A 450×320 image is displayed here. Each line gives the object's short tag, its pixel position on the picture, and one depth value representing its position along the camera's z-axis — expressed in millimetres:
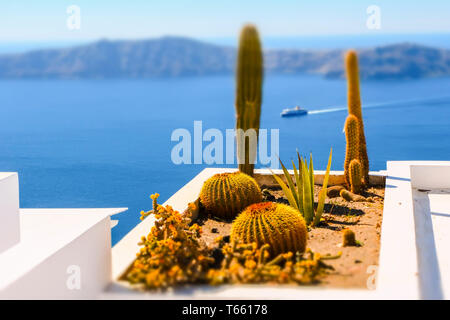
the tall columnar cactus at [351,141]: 6191
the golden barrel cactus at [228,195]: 5207
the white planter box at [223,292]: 3091
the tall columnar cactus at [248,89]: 5715
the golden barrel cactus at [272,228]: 3809
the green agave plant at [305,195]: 4840
